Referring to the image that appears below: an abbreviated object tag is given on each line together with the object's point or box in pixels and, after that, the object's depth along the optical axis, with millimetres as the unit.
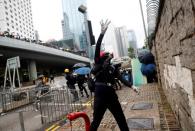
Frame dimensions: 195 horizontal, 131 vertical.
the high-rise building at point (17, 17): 58442
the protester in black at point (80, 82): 7898
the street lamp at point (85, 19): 5976
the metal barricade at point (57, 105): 4617
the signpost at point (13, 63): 8973
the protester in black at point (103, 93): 2482
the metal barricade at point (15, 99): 7121
